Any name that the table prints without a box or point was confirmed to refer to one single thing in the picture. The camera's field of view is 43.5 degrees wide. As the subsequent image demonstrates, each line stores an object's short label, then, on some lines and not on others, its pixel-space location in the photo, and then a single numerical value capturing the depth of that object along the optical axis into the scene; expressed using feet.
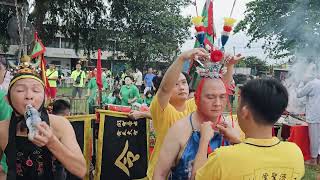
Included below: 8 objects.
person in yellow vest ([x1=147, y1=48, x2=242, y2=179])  10.12
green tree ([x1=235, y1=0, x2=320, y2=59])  46.34
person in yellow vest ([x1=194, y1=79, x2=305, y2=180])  6.68
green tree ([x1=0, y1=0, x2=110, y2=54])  54.03
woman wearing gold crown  7.89
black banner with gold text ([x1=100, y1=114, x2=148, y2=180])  18.30
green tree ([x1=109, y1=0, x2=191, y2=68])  80.59
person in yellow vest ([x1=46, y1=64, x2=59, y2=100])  43.23
